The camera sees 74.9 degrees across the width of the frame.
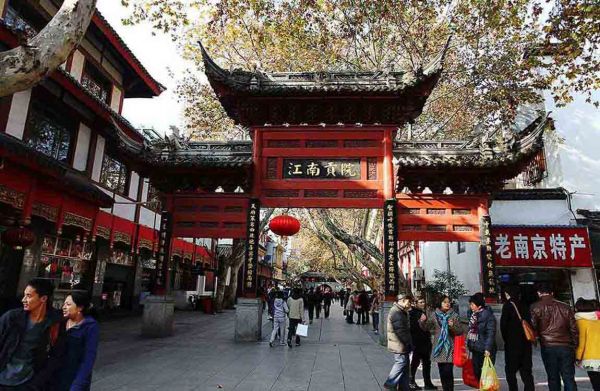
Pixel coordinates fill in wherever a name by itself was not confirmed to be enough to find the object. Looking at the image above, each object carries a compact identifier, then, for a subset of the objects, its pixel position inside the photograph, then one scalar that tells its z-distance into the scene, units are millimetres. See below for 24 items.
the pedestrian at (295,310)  10312
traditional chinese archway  10570
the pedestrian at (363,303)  17188
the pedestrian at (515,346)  5659
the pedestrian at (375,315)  14158
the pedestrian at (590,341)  5312
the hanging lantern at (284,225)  10539
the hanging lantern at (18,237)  9195
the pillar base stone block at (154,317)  11016
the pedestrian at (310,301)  17386
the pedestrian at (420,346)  6516
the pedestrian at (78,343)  3434
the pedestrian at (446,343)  5844
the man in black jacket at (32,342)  3197
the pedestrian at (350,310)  17609
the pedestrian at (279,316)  10156
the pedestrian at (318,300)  19552
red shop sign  12320
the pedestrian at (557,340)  5277
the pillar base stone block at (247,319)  10367
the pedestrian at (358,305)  17158
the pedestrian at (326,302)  21041
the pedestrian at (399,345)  5688
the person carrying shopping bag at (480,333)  5711
